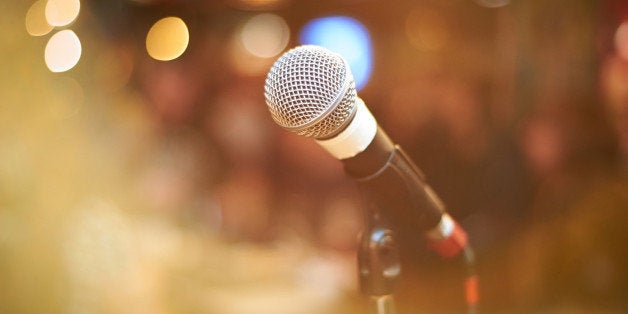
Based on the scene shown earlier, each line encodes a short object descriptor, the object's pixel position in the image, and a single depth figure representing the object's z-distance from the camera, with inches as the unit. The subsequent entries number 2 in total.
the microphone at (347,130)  25.7
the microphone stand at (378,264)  30.0
